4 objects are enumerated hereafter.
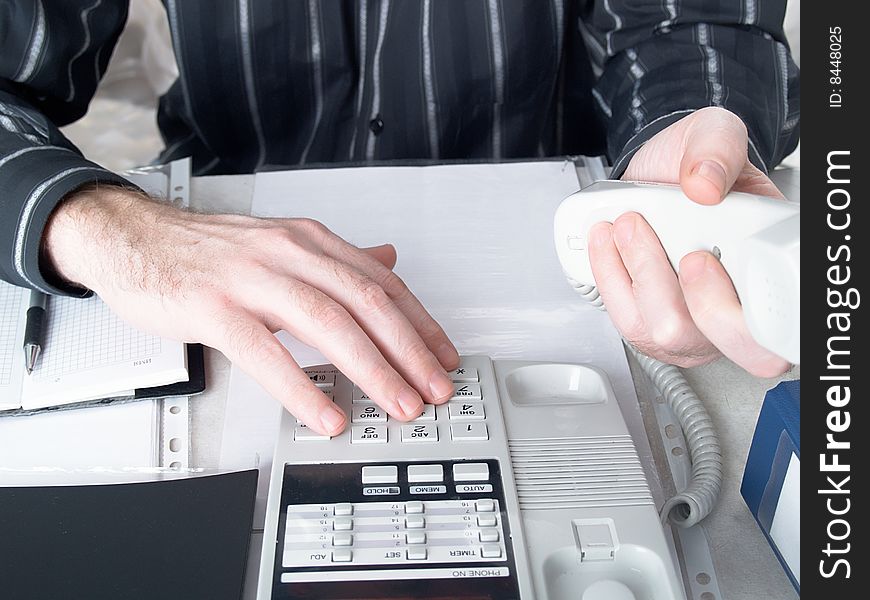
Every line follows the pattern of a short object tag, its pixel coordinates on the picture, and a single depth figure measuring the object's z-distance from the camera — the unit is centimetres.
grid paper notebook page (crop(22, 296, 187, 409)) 56
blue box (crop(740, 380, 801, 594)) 45
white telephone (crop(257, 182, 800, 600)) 42
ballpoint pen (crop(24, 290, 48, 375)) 58
